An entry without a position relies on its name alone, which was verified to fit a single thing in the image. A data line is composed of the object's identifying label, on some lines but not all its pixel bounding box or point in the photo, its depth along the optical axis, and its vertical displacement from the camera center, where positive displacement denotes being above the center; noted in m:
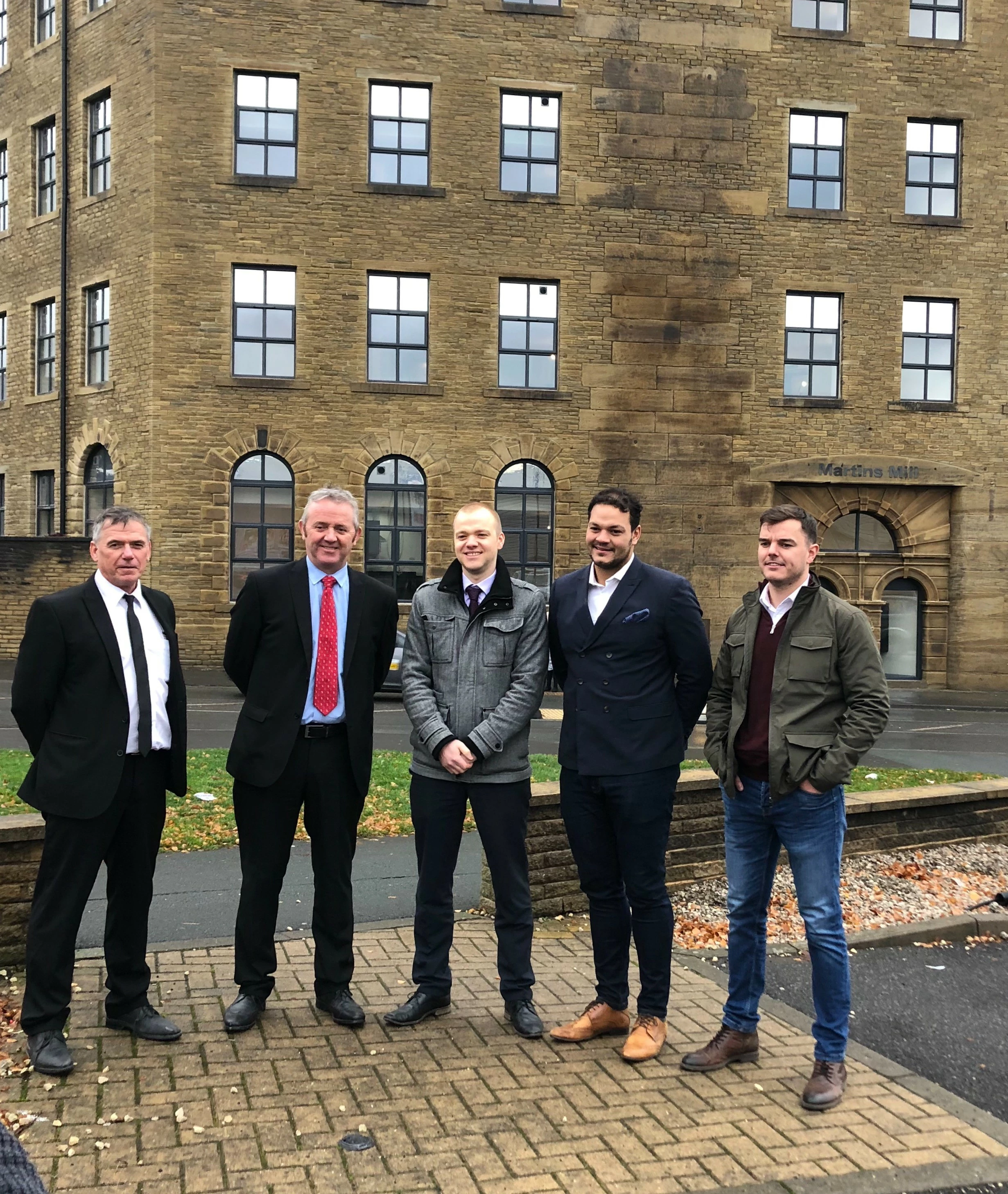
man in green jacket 4.55 -0.77
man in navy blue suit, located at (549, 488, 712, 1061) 4.91 -0.77
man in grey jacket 5.11 -0.74
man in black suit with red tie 5.07 -0.79
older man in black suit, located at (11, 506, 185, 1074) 4.69 -0.86
